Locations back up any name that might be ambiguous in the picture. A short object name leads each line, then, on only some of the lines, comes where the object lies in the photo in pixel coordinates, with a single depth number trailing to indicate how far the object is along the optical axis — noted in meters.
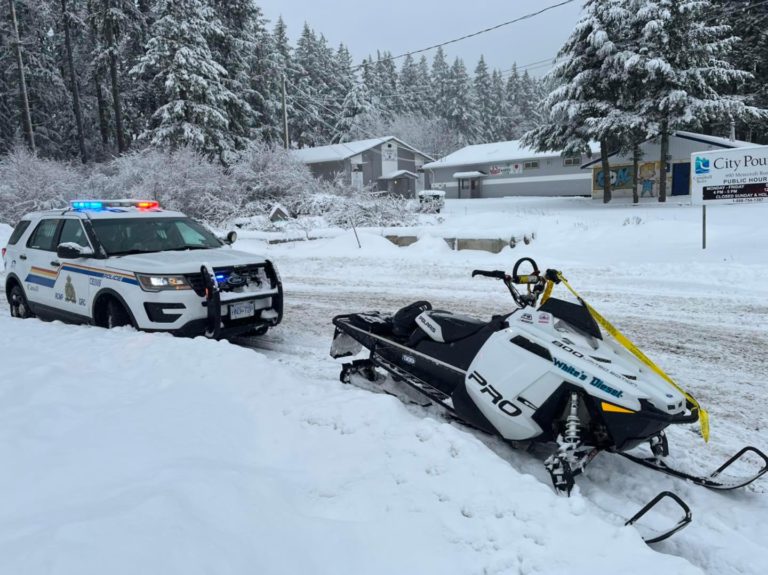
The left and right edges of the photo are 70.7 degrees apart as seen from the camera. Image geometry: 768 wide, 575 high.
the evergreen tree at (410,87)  74.25
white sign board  12.49
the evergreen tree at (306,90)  55.59
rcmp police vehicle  6.16
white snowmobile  3.12
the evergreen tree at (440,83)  74.56
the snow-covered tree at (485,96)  75.94
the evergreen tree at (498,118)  76.62
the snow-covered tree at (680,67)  24.91
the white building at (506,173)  41.53
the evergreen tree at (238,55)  33.12
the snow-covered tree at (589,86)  26.17
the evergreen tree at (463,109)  71.44
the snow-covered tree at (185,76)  28.55
